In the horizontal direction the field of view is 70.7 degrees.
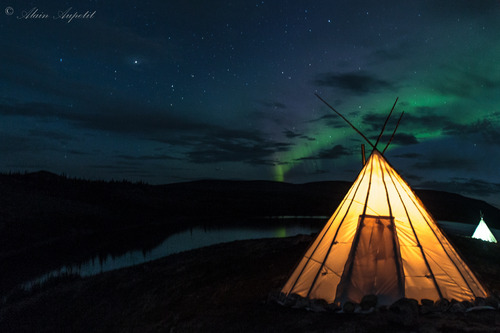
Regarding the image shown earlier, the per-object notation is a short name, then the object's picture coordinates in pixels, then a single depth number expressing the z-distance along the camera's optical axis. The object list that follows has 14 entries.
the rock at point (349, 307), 6.95
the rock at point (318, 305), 7.22
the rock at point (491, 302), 7.13
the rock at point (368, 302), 6.93
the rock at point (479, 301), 7.11
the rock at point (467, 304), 6.99
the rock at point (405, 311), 6.25
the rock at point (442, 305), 6.86
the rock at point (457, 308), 6.86
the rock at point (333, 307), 7.09
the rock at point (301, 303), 7.49
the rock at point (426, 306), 6.77
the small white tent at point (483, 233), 20.47
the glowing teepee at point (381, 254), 7.38
